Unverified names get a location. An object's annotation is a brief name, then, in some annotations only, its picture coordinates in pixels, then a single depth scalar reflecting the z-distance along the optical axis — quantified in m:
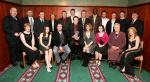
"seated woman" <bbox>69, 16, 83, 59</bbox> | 3.13
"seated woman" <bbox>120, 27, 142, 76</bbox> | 2.48
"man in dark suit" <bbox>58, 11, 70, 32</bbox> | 3.16
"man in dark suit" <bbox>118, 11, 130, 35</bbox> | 3.11
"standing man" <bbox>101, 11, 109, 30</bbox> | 3.32
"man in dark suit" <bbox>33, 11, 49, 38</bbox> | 3.08
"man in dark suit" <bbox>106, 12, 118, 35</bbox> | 3.20
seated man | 2.85
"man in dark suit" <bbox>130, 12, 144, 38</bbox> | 2.78
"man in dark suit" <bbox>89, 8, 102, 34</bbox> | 3.29
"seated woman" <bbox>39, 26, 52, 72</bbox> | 2.68
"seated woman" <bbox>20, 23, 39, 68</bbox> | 2.65
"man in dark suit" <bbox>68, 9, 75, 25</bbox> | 3.25
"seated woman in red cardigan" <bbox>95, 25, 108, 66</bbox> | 2.90
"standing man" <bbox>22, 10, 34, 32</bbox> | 3.09
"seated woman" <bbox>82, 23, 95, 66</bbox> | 2.89
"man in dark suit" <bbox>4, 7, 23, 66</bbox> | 2.61
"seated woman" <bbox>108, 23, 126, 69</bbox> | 2.75
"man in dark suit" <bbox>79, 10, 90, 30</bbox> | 3.24
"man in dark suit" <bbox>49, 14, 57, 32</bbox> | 3.25
